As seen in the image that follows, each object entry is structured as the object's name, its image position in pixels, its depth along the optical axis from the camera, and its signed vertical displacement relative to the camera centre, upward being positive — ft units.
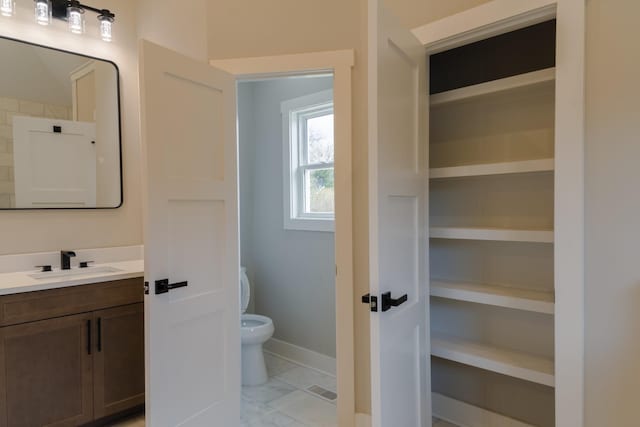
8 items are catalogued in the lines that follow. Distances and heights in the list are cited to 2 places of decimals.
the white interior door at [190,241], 5.53 -0.49
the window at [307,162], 9.96 +1.30
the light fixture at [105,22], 8.35 +4.24
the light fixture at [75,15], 7.82 +4.13
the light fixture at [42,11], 7.53 +4.06
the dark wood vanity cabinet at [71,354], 6.05 -2.50
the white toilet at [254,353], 8.84 -3.48
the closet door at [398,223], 4.33 -0.18
